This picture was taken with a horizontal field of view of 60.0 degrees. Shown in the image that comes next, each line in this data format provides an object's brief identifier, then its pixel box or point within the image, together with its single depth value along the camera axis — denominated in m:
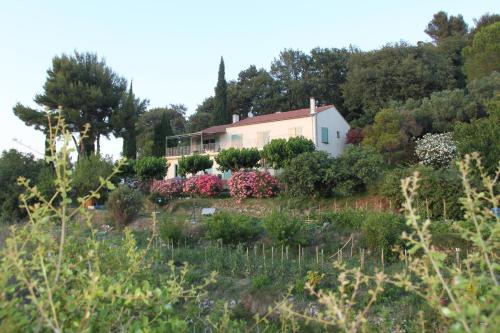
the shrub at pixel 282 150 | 21.03
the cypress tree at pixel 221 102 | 39.06
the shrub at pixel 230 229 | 9.33
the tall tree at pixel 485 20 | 35.09
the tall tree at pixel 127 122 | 32.88
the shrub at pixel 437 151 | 23.02
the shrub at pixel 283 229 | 8.84
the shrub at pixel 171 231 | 9.66
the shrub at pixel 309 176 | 14.97
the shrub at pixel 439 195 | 11.02
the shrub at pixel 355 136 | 31.22
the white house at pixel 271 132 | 29.73
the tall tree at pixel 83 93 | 31.03
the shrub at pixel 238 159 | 22.73
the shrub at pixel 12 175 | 14.30
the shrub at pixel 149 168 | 23.69
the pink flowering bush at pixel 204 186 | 19.36
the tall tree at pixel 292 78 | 39.12
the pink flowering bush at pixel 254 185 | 16.80
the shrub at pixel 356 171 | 14.53
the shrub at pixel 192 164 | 25.11
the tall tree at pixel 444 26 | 39.81
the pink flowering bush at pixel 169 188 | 20.01
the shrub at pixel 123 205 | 12.79
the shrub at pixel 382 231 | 7.83
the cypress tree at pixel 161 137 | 38.72
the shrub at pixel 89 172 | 14.93
